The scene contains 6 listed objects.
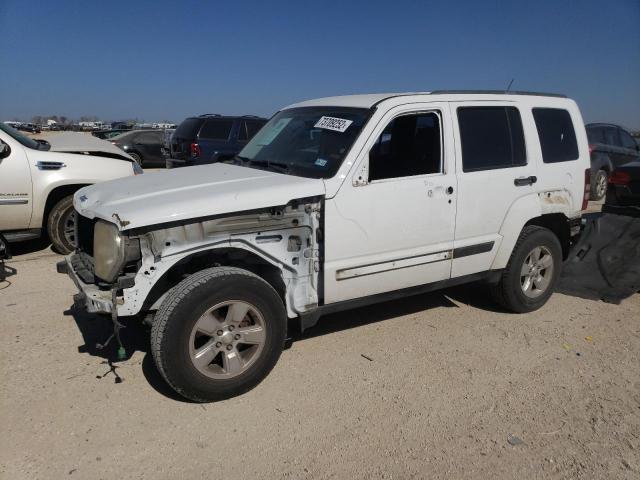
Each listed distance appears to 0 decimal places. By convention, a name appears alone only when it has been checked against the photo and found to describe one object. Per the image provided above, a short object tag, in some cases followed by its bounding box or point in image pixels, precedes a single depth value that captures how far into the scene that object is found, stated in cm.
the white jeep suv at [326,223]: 309
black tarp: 528
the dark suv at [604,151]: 1218
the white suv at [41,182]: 603
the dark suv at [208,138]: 1192
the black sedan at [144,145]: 1916
